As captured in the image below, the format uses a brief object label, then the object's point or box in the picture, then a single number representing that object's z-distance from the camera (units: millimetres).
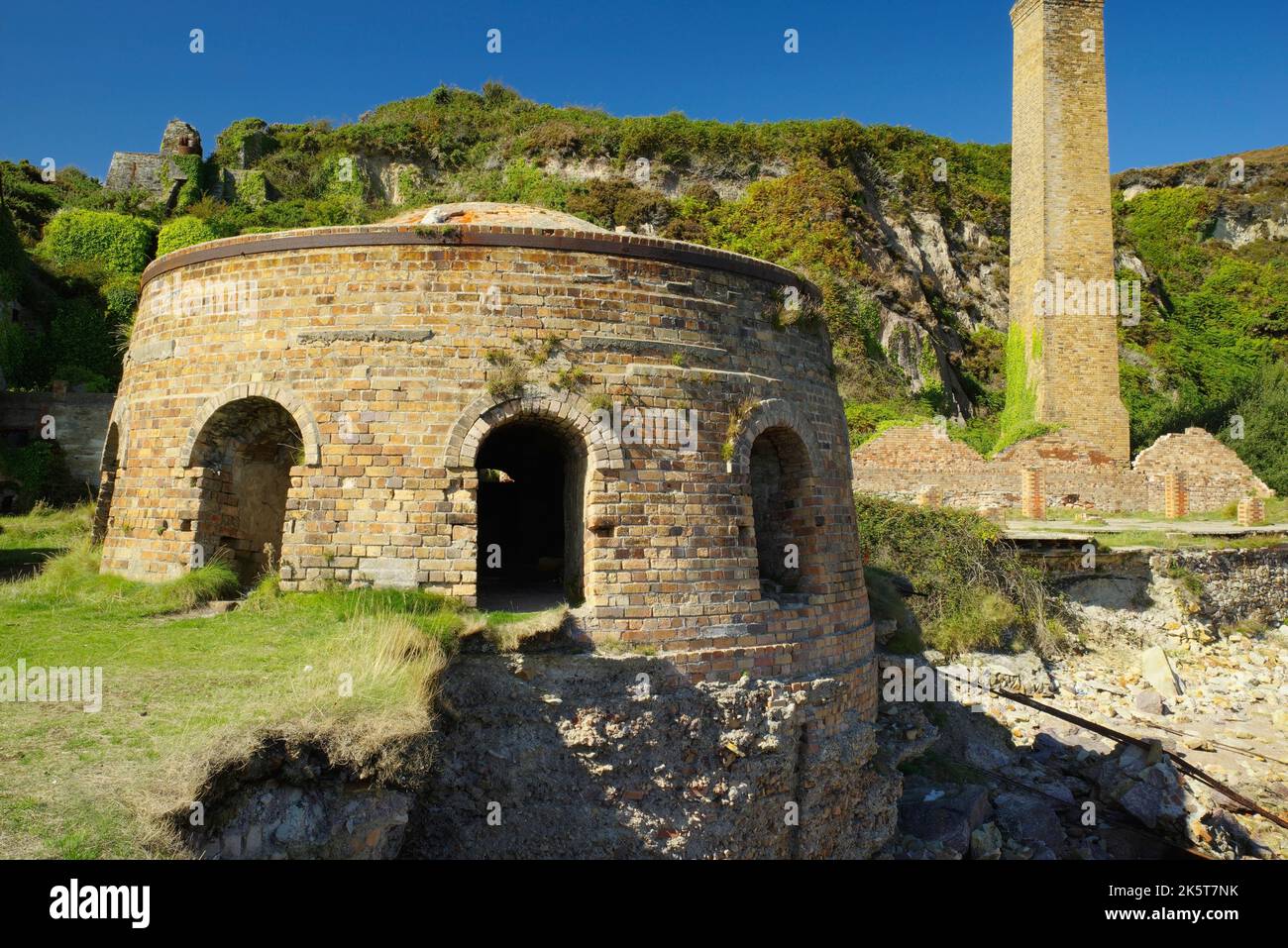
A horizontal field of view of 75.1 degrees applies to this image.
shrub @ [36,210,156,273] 30406
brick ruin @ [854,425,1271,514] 23141
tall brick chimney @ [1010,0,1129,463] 27141
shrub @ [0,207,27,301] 25984
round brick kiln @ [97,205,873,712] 7293
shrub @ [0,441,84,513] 21094
